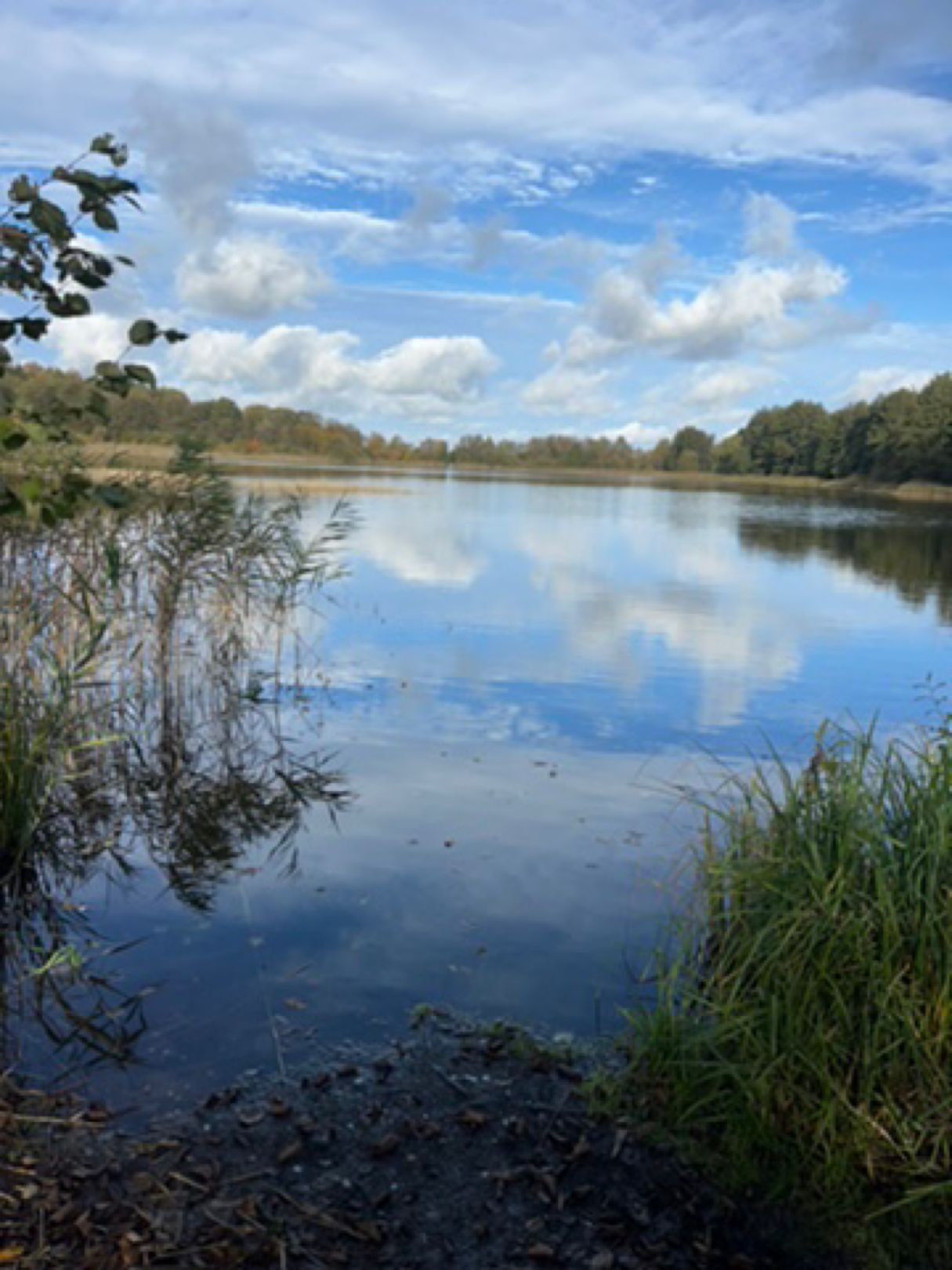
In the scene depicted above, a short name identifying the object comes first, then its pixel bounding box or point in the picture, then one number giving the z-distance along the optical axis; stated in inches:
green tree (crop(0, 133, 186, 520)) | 140.8
